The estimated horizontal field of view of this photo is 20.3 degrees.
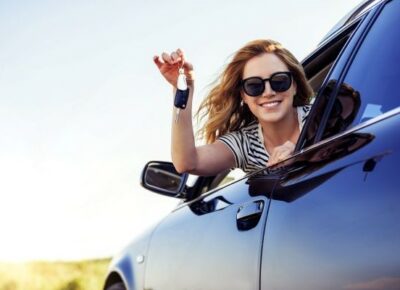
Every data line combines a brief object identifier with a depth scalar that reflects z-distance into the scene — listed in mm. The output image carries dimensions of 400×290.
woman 2909
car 1995
